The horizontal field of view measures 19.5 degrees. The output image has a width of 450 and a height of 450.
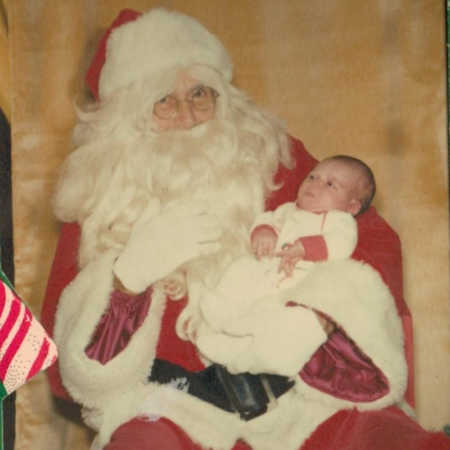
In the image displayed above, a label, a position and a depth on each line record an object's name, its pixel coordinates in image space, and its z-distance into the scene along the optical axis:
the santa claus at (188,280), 2.37
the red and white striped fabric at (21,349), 2.46
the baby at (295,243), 2.38
